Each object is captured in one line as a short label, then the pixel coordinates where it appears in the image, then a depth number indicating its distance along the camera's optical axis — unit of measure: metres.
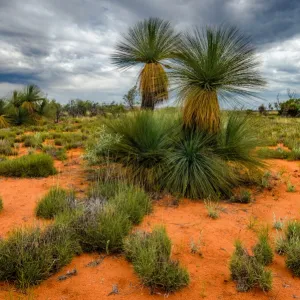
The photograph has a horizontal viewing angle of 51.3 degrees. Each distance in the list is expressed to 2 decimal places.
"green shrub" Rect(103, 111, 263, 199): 6.24
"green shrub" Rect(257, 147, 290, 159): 10.55
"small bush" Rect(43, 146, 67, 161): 10.07
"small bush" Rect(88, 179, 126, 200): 5.62
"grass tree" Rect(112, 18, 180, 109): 9.92
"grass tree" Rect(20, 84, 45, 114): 20.44
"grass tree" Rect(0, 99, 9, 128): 19.23
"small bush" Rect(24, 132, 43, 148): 12.15
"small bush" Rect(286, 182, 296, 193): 6.82
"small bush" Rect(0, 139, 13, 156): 10.58
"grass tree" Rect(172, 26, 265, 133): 6.22
